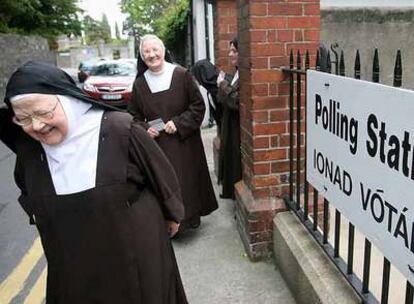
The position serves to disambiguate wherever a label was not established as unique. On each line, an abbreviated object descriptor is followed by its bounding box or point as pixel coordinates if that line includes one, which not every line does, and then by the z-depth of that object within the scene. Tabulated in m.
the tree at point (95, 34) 78.38
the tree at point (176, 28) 14.45
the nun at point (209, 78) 5.10
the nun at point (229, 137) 4.21
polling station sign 1.68
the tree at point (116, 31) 107.66
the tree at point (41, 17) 22.52
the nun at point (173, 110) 3.96
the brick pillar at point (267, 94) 3.17
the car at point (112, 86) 13.00
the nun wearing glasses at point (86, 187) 1.88
